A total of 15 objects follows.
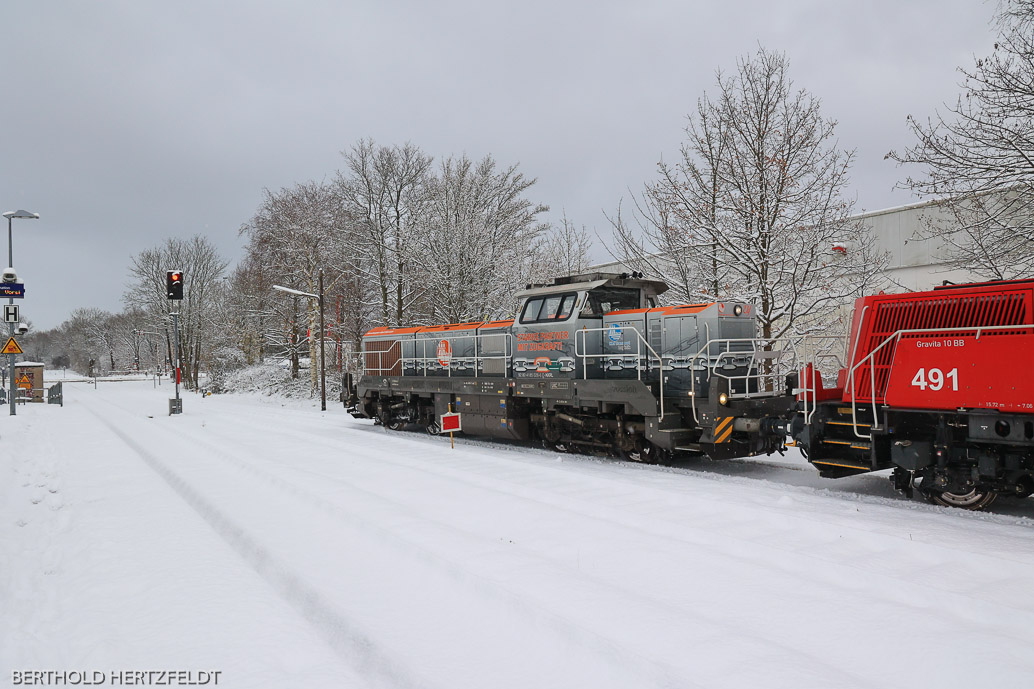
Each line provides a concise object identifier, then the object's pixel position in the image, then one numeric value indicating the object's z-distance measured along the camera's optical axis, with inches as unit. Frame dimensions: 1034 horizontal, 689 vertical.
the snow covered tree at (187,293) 1972.2
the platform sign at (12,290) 877.2
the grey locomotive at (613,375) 397.7
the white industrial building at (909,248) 773.3
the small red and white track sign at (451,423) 546.0
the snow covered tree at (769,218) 545.6
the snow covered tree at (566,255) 1090.1
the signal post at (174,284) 924.6
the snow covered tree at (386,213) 1173.1
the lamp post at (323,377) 1003.4
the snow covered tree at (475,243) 1031.0
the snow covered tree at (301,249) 1326.3
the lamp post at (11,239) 925.8
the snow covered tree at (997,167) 426.9
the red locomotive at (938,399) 261.4
